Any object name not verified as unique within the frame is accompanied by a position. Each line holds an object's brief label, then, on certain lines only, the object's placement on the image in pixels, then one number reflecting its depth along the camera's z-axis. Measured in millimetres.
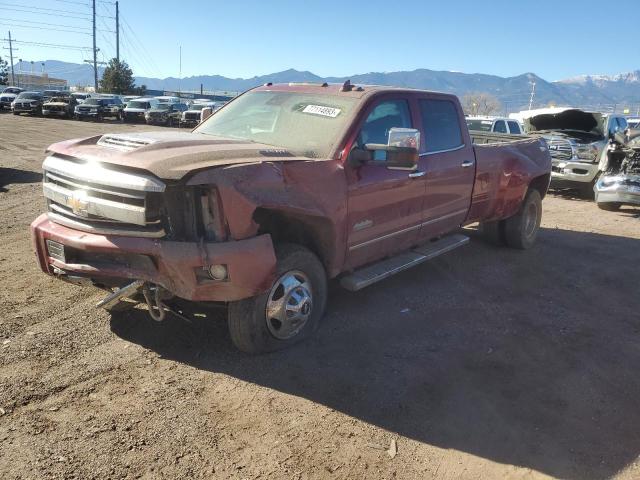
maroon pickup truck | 3184
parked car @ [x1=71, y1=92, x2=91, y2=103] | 40059
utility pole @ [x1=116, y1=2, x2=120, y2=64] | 65356
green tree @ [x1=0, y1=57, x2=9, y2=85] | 68362
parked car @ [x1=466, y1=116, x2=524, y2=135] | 15156
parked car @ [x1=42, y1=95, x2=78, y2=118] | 33969
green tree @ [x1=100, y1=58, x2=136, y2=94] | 59750
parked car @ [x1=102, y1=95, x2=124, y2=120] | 35688
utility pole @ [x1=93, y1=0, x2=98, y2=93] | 69312
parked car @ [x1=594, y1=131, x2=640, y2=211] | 10031
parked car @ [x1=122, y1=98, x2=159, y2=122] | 34031
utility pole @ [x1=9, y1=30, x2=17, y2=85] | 93888
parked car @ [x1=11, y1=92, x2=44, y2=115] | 34125
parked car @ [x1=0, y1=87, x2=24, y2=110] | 38219
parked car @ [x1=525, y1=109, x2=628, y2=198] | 11836
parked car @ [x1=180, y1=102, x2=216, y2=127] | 31281
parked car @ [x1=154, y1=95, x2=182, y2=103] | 35847
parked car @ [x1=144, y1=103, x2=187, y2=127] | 33438
